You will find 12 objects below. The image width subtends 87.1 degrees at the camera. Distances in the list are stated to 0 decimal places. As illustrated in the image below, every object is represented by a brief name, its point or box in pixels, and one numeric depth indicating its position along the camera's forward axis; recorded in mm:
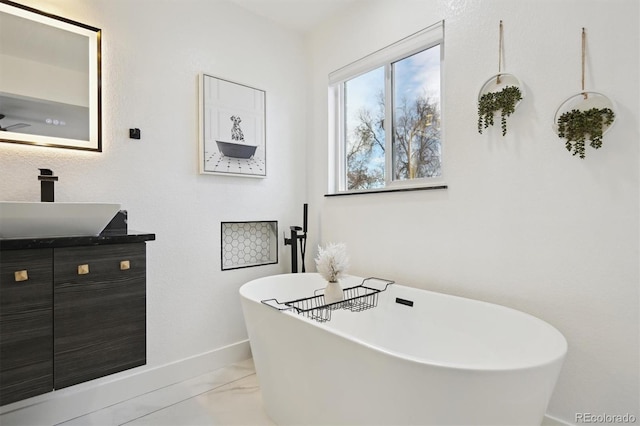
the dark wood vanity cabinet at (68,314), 1320
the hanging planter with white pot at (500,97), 1736
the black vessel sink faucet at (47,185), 1677
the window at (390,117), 2281
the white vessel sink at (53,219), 1407
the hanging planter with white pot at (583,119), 1480
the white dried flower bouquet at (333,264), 2047
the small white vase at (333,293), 2030
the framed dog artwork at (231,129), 2391
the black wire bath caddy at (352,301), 1980
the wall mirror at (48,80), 1725
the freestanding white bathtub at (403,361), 1061
